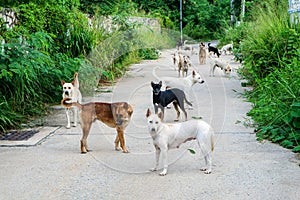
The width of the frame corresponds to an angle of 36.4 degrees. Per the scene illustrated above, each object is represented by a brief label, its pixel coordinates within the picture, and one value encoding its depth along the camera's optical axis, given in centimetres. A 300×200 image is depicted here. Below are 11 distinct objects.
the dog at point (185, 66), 1339
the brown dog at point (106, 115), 572
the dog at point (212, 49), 2059
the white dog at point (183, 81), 879
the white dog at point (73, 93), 713
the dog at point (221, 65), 1381
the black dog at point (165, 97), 725
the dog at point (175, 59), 1498
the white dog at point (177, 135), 491
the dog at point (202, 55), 1783
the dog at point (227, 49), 2311
